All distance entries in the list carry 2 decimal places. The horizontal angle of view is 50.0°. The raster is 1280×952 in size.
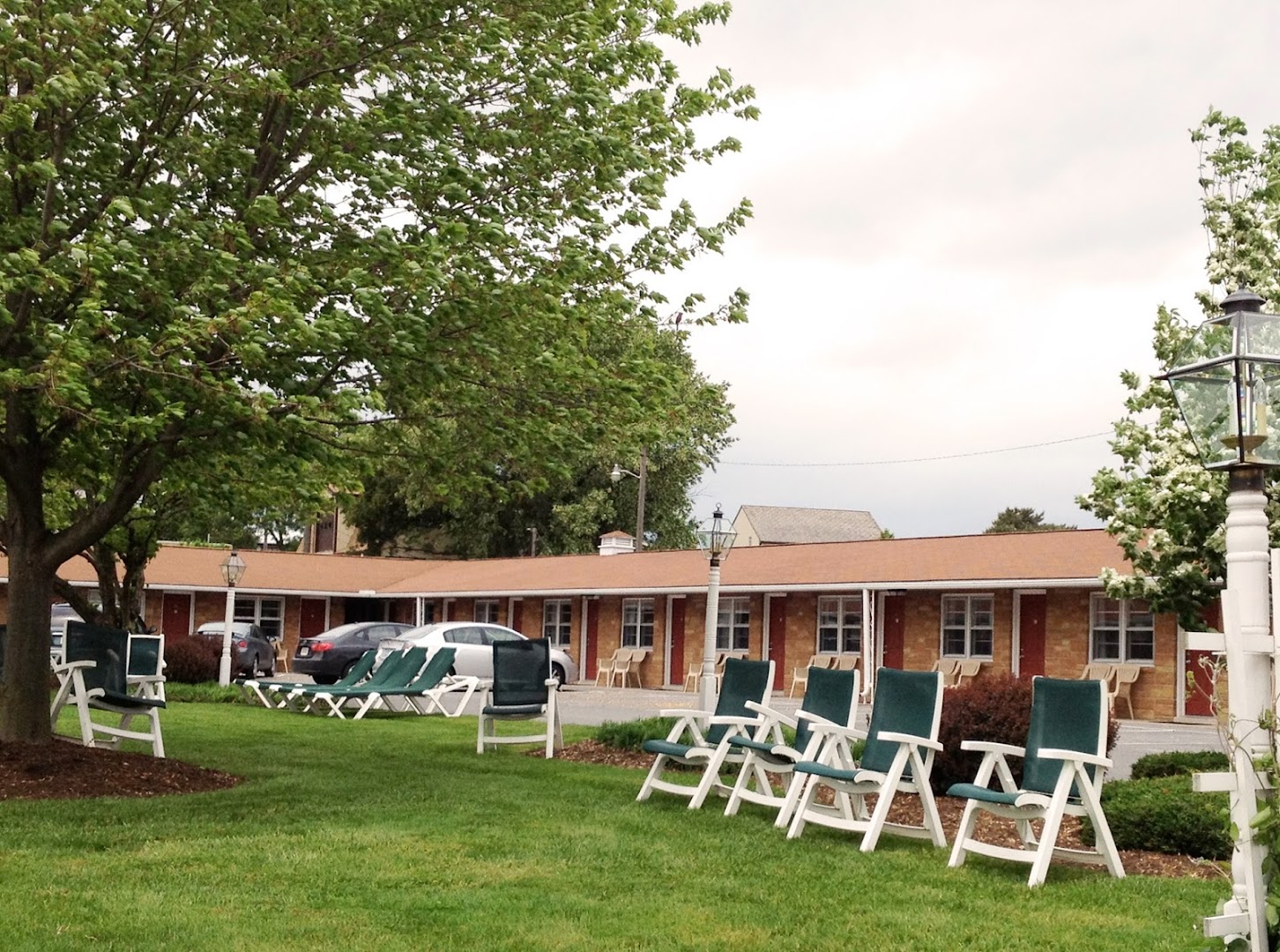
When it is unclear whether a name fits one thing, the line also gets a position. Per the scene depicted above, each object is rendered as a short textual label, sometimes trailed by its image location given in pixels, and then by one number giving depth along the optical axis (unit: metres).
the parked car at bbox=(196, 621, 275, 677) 31.31
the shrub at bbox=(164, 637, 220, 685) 27.11
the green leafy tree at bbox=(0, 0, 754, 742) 9.26
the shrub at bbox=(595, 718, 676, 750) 14.71
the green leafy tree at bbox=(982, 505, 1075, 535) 71.31
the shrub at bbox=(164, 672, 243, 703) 22.80
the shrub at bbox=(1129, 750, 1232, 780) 12.06
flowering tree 12.13
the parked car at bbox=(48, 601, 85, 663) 28.19
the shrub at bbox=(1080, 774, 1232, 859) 8.61
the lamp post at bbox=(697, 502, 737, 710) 18.34
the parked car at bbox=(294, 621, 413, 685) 28.11
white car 27.47
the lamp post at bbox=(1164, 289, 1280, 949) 4.85
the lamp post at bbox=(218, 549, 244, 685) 25.97
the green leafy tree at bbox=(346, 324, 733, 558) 52.62
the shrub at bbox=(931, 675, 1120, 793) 11.23
